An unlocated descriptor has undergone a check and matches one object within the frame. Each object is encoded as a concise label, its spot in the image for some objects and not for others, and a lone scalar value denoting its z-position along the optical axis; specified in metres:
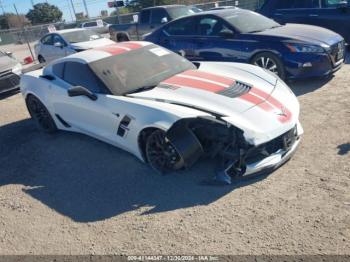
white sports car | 3.65
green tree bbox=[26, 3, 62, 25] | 57.12
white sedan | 11.36
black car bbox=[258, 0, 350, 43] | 8.73
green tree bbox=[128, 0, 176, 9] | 38.00
